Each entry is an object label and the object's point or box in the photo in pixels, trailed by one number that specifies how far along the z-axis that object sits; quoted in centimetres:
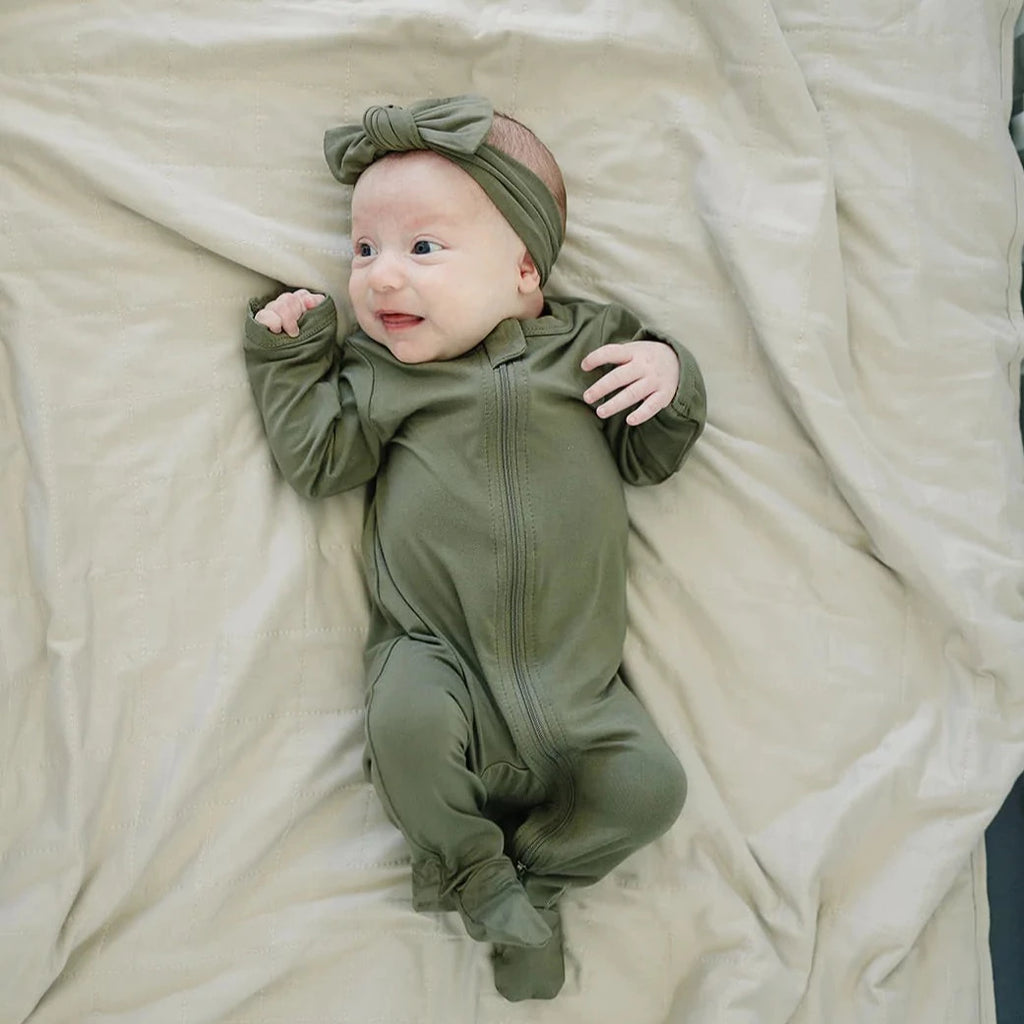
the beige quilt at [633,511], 111
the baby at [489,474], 110
